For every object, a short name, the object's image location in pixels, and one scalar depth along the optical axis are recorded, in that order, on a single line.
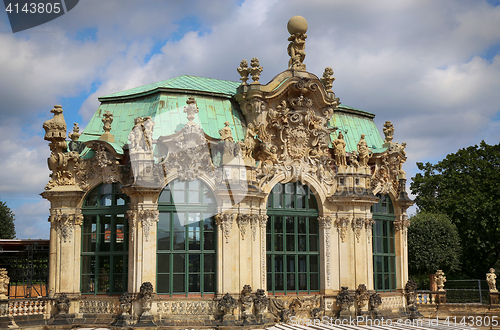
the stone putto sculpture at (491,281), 32.19
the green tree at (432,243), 41.12
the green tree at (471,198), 43.31
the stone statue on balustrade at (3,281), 23.36
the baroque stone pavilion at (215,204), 24.22
